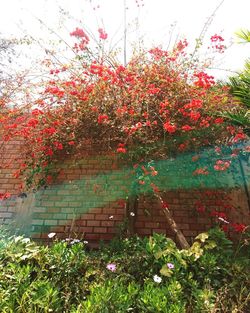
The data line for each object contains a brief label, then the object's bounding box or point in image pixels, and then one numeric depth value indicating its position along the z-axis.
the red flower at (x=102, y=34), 4.37
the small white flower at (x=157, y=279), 2.37
